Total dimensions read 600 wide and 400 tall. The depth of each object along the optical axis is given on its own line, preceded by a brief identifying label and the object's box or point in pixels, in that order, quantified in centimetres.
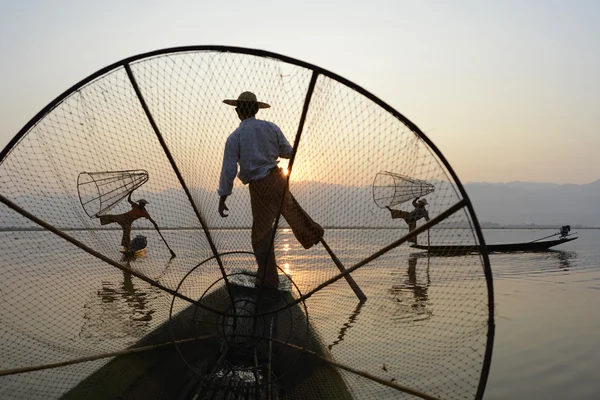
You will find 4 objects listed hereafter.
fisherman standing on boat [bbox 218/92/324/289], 390
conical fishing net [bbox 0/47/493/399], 322
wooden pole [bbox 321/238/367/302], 476
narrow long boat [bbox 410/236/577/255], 1930
